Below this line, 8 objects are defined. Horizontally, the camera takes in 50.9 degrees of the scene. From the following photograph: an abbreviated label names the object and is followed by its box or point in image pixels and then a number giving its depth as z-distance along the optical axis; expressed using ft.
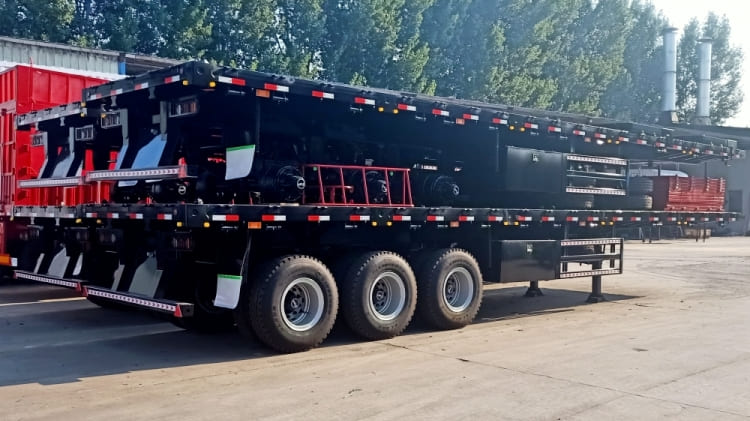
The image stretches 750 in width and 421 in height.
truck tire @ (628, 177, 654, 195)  45.19
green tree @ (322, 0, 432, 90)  106.11
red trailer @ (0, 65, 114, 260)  38.60
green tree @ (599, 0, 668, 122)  170.30
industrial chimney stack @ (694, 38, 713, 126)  157.38
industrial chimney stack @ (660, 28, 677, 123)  150.30
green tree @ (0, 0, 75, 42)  86.43
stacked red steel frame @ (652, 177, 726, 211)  46.50
